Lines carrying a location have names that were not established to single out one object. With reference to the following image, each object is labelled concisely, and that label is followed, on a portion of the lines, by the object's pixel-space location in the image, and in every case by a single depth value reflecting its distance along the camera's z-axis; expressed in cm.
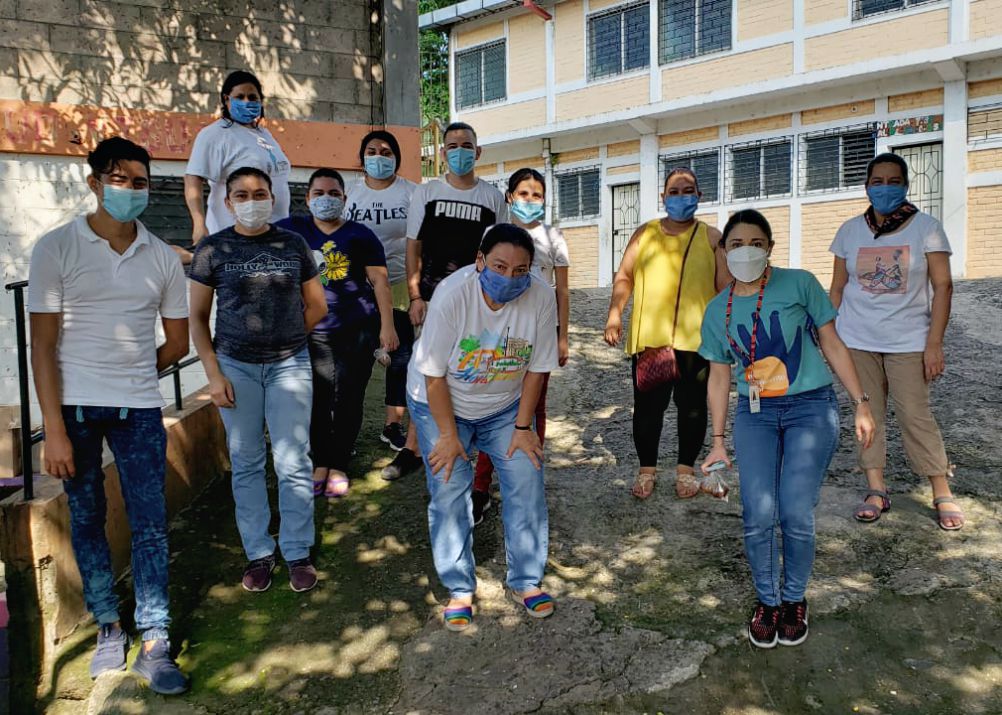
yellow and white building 1329
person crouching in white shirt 338
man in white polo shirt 309
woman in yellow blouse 457
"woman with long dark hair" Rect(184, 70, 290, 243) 451
